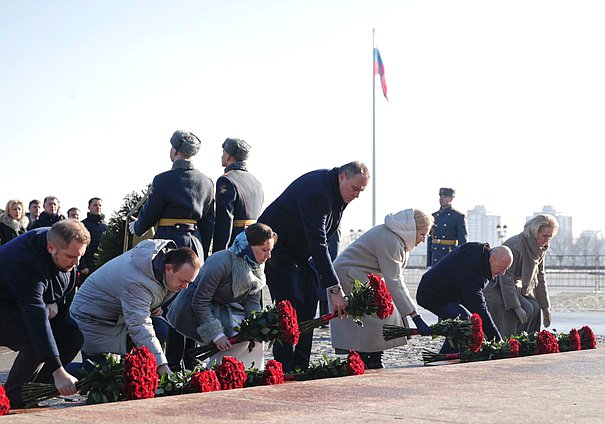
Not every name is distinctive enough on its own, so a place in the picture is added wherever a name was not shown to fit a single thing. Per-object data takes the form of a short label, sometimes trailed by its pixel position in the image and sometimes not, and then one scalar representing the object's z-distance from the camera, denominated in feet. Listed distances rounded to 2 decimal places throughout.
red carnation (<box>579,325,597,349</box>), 31.48
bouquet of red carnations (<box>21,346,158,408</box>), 17.95
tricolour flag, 114.11
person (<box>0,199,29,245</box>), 38.91
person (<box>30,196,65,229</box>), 40.91
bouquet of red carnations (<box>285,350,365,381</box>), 22.56
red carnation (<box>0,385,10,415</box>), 16.67
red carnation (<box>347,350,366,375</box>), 23.24
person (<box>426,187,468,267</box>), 47.32
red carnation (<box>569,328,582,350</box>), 30.58
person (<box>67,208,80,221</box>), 41.88
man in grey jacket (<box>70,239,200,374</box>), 20.68
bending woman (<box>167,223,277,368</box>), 22.93
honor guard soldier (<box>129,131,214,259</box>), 26.91
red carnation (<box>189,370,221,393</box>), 19.34
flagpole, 114.04
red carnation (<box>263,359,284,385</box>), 21.06
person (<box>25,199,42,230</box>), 43.78
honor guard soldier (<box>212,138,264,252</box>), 28.86
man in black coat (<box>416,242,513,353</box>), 29.71
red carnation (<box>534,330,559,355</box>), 29.14
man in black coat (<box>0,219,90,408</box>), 18.65
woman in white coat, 26.45
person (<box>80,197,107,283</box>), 40.50
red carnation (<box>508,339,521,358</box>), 28.07
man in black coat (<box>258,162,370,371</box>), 24.20
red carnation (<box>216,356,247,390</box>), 20.15
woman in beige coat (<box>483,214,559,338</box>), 33.22
